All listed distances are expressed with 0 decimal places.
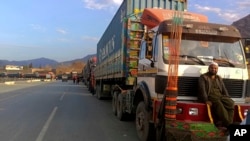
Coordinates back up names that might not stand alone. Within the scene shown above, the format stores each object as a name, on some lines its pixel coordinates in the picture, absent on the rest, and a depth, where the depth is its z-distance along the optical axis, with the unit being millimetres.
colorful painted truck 3654
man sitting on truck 3633
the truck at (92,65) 15456
